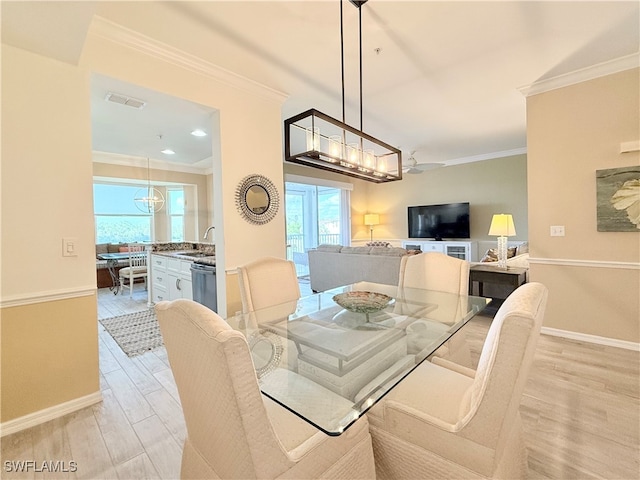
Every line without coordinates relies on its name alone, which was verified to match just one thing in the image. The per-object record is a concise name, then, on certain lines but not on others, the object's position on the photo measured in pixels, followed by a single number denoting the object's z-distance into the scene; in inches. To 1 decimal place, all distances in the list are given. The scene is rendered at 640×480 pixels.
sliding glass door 304.7
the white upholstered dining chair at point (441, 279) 79.9
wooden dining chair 214.8
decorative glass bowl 78.5
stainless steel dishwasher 131.6
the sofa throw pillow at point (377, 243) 289.9
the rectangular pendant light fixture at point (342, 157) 71.1
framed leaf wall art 106.5
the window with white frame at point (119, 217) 263.0
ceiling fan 205.6
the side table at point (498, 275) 138.7
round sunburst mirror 115.4
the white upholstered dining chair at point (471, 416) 36.0
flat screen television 261.4
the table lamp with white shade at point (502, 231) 151.1
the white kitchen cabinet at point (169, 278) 155.7
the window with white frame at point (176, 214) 267.4
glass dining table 44.4
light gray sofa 175.2
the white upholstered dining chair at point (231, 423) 31.3
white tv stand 255.1
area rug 119.9
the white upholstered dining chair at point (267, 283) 86.3
